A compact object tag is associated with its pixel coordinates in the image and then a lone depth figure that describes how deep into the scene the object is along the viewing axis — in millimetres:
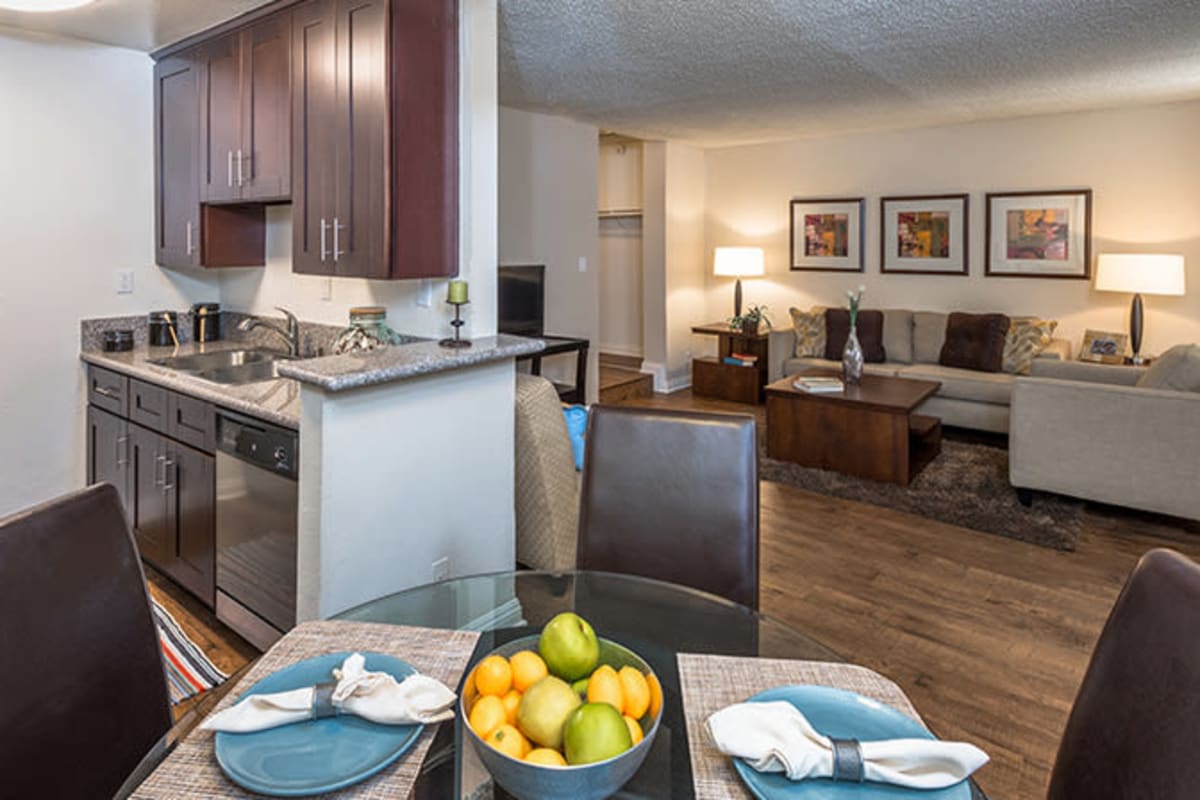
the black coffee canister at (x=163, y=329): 3492
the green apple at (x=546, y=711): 839
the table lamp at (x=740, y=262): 6688
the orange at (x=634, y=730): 861
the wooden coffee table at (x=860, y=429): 4281
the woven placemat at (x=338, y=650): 854
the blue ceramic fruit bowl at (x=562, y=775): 790
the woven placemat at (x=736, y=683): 970
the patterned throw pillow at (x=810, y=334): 6047
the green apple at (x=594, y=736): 796
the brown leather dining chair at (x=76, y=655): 1029
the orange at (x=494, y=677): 934
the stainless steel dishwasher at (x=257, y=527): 2225
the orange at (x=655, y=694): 930
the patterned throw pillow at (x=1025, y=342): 5230
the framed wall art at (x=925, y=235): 5902
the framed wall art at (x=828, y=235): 6434
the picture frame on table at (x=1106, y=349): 4984
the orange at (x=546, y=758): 812
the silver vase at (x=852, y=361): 4766
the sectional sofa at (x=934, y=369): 5055
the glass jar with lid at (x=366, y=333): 2754
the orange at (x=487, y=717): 861
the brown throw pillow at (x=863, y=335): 5875
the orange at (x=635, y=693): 916
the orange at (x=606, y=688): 905
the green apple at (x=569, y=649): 977
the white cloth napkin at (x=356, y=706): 927
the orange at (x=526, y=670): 944
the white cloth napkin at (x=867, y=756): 845
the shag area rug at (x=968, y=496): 3650
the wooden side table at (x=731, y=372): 6461
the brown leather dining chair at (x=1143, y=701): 811
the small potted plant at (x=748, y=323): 6590
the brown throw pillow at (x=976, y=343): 5355
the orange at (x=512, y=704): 884
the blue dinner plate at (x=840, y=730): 849
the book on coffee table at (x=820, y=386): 4562
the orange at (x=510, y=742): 818
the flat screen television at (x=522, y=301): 5070
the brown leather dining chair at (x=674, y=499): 1698
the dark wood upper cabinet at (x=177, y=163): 3258
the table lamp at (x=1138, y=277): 4672
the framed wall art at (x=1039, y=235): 5371
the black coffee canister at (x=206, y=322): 3639
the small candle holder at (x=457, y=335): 2494
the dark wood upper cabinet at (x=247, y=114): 2754
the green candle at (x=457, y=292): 2428
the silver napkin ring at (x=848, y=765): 854
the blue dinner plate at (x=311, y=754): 850
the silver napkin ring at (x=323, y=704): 948
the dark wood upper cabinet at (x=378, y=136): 2352
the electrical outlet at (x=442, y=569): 2400
